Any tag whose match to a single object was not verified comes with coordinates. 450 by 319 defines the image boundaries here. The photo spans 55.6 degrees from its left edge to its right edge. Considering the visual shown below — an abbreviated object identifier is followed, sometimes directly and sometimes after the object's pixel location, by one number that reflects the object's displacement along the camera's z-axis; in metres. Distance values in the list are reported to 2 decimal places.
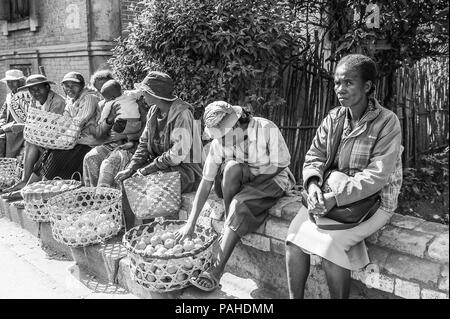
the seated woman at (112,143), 4.39
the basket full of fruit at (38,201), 4.43
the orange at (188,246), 3.01
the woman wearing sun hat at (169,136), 3.81
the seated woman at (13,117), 6.26
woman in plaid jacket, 2.45
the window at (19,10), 9.36
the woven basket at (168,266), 2.83
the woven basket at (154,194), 3.59
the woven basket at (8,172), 5.89
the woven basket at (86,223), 3.70
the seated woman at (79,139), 5.04
